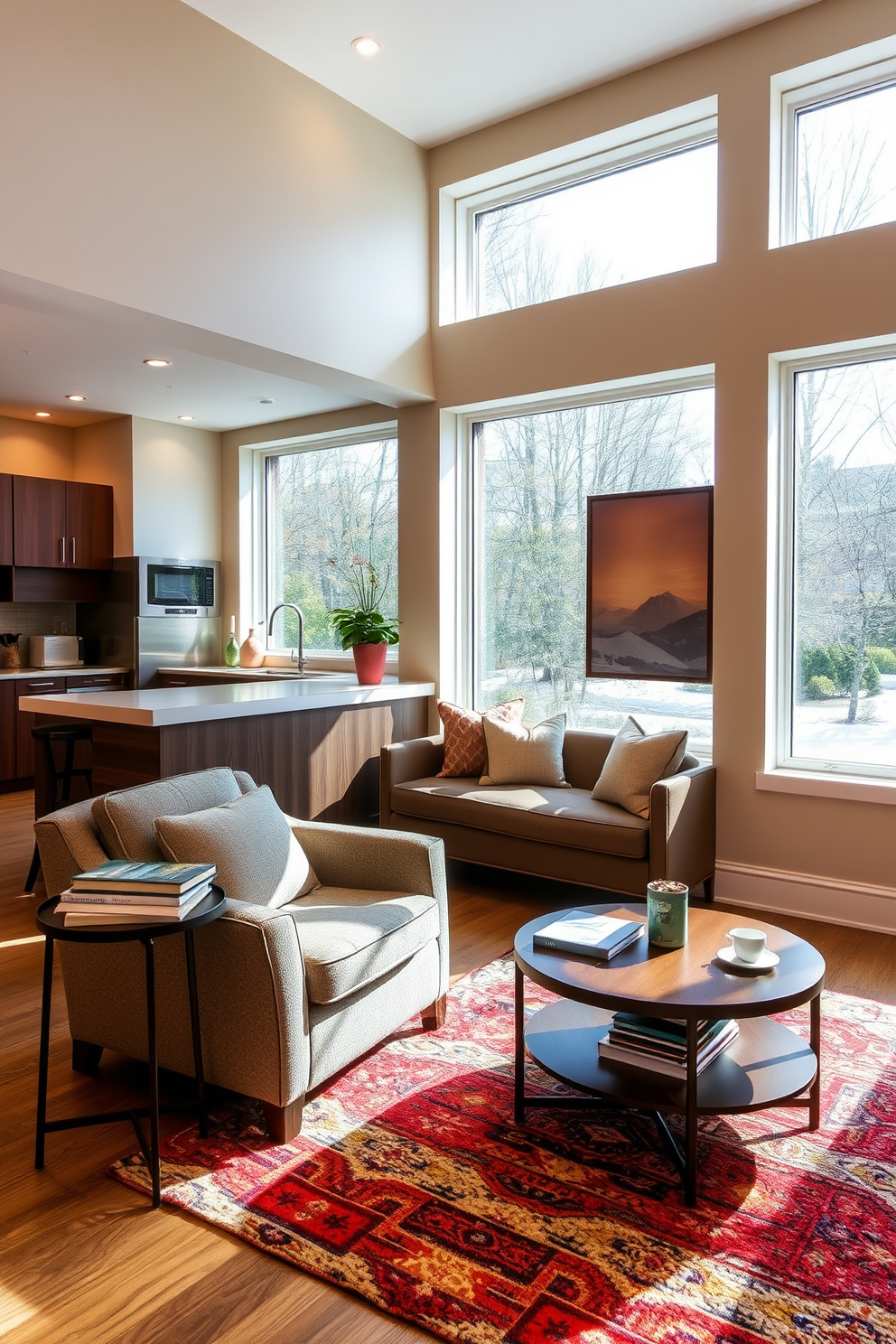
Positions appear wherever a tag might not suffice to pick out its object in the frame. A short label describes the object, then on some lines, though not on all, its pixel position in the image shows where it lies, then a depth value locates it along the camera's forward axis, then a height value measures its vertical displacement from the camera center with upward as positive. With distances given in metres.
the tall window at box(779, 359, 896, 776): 3.77 +0.22
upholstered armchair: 2.12 -0.85
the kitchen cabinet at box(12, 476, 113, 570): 6.57 +0.76
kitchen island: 3.76 -0.48
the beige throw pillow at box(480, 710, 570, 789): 4.28 -0.60
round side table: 1.91 -0.74
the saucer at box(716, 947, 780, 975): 2.10 -0.78
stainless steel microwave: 6.73 +0.30
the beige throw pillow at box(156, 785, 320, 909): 2.33 -0.58
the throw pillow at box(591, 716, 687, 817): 3.78 -0.59
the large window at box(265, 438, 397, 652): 5.94 +0.70
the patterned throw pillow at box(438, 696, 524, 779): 4.45 -0.56
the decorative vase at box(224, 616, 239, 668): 6.84 -0.20
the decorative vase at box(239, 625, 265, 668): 6.60 -0.18
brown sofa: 3.60 -0.83
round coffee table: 1.95 -0.99
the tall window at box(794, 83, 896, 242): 3.71 +1.91
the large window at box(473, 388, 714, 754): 4.36 +0.49
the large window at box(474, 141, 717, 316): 4.25 +1.96
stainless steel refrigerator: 6.74 +0.08
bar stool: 4.13 -0.59
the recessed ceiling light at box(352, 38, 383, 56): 3.93 +2.50
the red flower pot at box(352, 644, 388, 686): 4.85 -0.19
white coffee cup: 2.12 -0.74
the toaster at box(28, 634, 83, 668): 6.87 -0.17
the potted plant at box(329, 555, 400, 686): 4.86 -0.05
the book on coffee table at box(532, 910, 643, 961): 2.21 -0.77
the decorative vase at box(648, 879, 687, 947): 2.27 -0.72
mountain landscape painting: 4.17 +0.19
